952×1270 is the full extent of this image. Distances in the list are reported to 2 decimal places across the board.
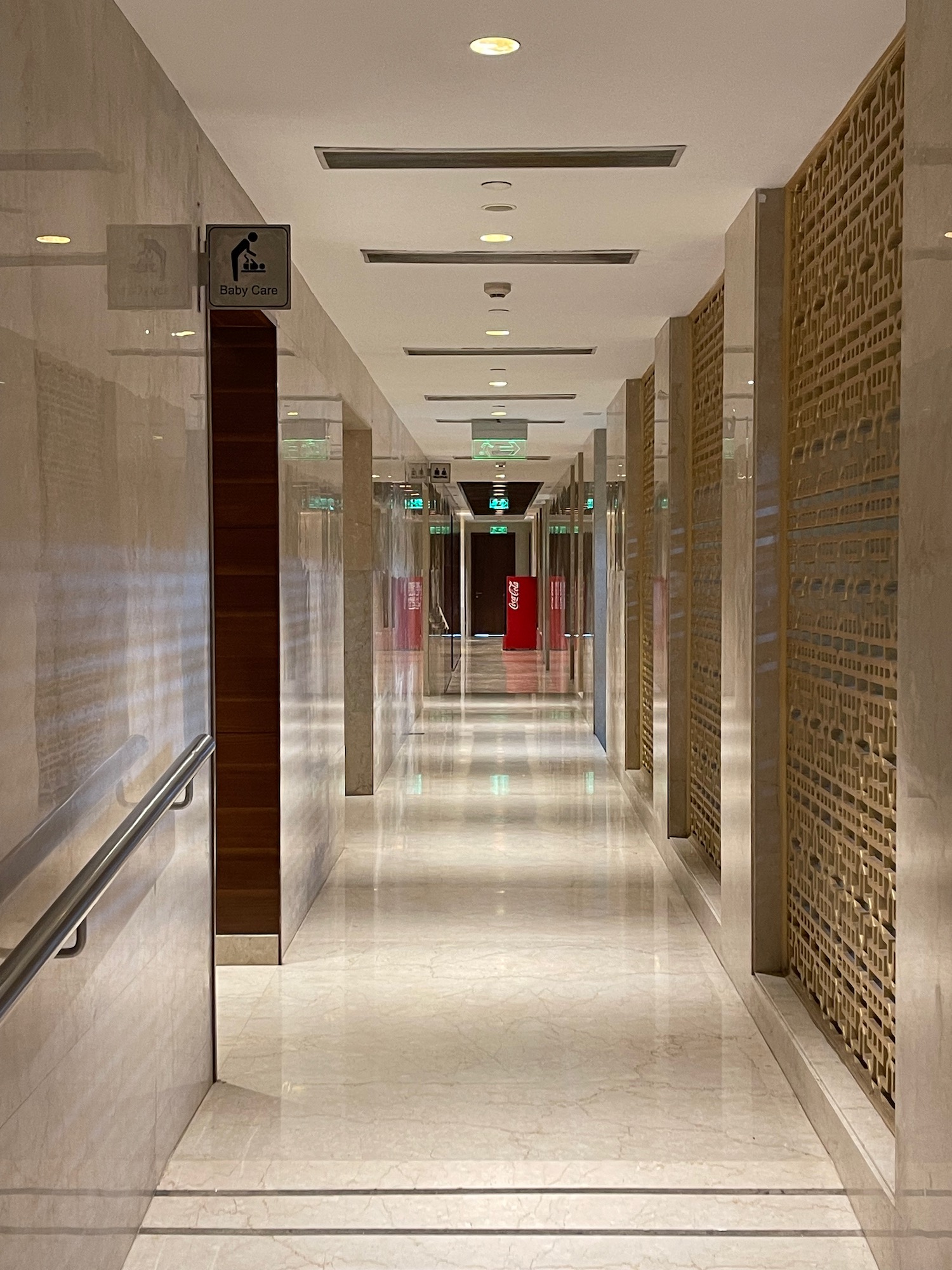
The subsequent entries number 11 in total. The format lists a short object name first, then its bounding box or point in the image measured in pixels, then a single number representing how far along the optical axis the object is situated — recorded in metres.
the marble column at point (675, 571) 8.39
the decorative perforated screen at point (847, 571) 4.02
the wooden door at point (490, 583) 42.69
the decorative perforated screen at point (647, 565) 10.82
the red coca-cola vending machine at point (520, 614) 32.94
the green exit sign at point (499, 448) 13.90
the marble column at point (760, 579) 5.43
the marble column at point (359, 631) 10.98
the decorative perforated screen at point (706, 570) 7.41
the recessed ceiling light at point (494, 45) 3.97
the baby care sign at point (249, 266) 4.59
